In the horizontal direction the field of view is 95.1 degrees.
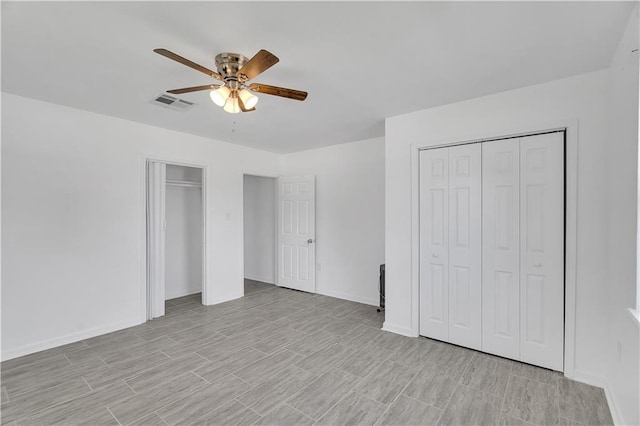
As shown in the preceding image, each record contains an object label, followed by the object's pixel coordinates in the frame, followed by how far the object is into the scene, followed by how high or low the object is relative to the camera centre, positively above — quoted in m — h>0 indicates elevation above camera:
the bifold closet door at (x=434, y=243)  3.16 -0.36
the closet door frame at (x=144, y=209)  3.78 +0.02
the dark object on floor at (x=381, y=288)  4.17 -1.12
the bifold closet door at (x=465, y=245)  2.96 -0.36
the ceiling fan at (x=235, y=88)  2.09 +0.91
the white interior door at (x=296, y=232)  5.19 -0.41
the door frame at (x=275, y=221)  5.39 -0.21
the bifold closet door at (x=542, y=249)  2.54 -0.35
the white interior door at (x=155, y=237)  3.90 -0.36
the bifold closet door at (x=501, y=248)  2.75 -0.36
